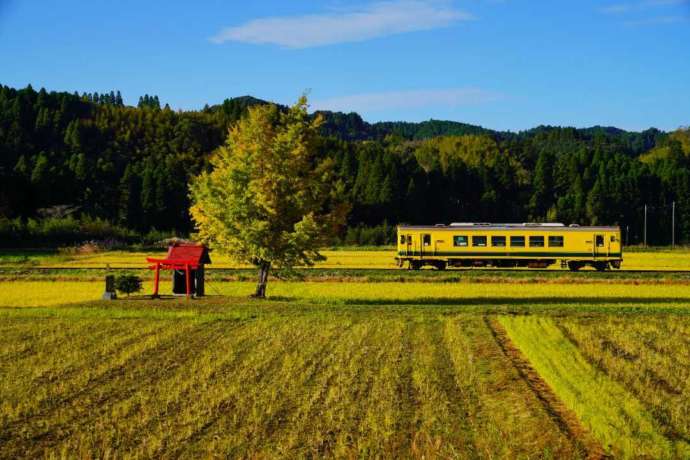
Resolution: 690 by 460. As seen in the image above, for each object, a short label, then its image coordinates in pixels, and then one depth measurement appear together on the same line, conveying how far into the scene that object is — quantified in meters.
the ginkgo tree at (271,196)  34.38
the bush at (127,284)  36.34
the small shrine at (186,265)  36.12
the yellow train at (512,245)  52.78
